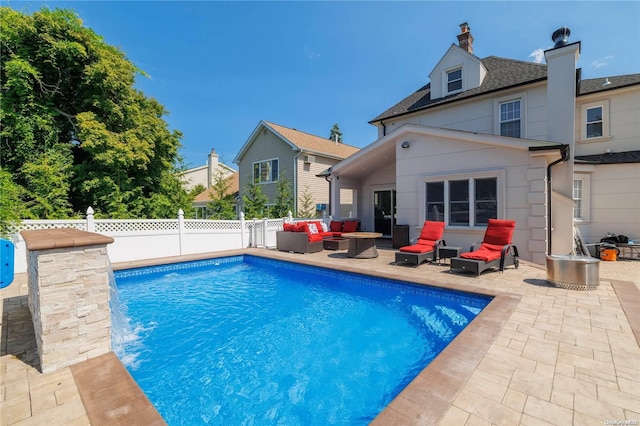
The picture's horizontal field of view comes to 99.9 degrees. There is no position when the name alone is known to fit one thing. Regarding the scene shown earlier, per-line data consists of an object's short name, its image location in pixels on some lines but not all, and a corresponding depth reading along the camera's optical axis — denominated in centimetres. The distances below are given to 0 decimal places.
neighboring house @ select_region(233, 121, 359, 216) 1720
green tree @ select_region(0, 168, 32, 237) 425
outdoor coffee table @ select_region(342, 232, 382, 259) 934
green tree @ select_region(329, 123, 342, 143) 4975
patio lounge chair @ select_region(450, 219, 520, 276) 658
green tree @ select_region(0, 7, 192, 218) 1010
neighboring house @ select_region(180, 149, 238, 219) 2495
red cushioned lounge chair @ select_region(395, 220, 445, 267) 779
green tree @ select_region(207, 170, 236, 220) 1402
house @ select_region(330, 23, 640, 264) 808
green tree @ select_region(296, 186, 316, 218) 1702
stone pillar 277
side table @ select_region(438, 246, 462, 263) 768
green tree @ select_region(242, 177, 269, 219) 1447
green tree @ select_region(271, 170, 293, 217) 1530
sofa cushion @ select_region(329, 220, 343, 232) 1278
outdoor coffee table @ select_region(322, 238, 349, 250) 1134
